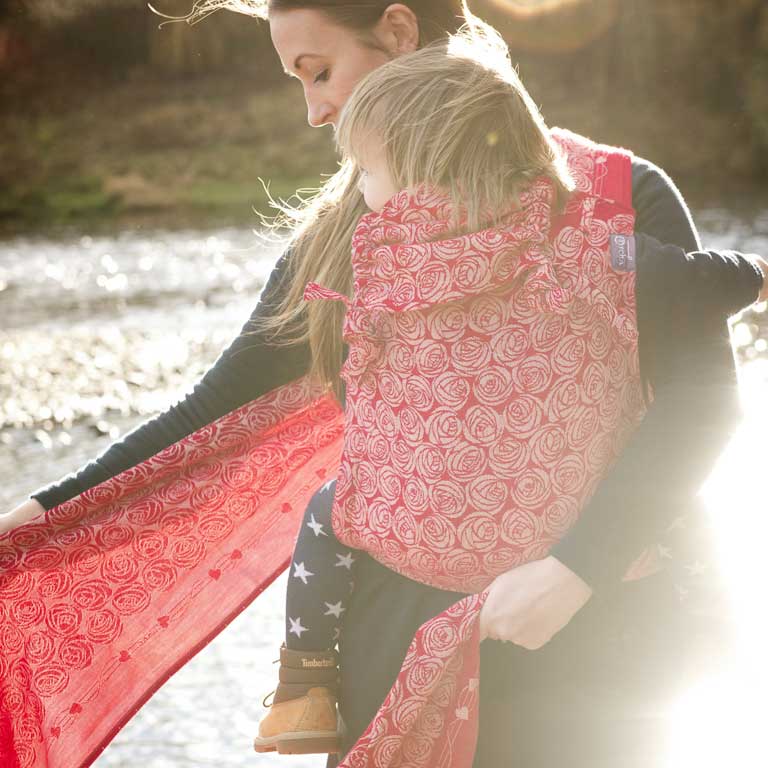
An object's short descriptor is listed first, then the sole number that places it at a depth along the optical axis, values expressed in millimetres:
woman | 1990
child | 2019
